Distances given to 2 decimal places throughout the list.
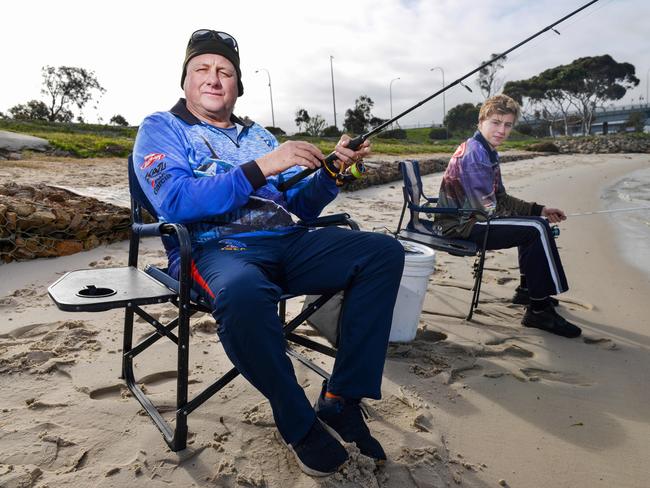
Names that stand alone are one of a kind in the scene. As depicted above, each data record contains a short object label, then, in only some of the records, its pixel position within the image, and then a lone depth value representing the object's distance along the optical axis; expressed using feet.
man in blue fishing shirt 5.74
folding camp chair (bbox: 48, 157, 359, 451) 6.10
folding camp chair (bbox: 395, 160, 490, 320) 11.82
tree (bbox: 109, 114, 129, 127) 147.47
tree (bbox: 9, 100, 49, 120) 130.72
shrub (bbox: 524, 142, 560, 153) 105.50
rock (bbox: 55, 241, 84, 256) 14.58
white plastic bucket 9.75
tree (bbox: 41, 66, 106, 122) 134.92
